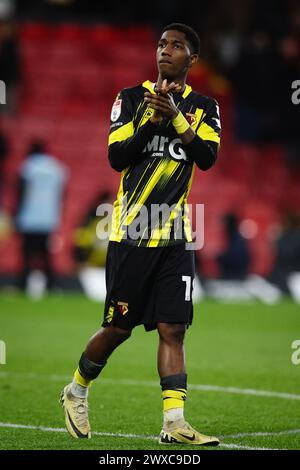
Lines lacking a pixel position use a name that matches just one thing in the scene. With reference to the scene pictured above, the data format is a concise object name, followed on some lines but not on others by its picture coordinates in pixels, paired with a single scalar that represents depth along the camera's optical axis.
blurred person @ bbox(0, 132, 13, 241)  19.08
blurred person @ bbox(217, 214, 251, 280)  18.30
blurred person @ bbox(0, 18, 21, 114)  20.33
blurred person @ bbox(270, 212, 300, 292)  18.02
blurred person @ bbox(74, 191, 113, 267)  17.78
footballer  6.46
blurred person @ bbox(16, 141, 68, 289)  16.83
